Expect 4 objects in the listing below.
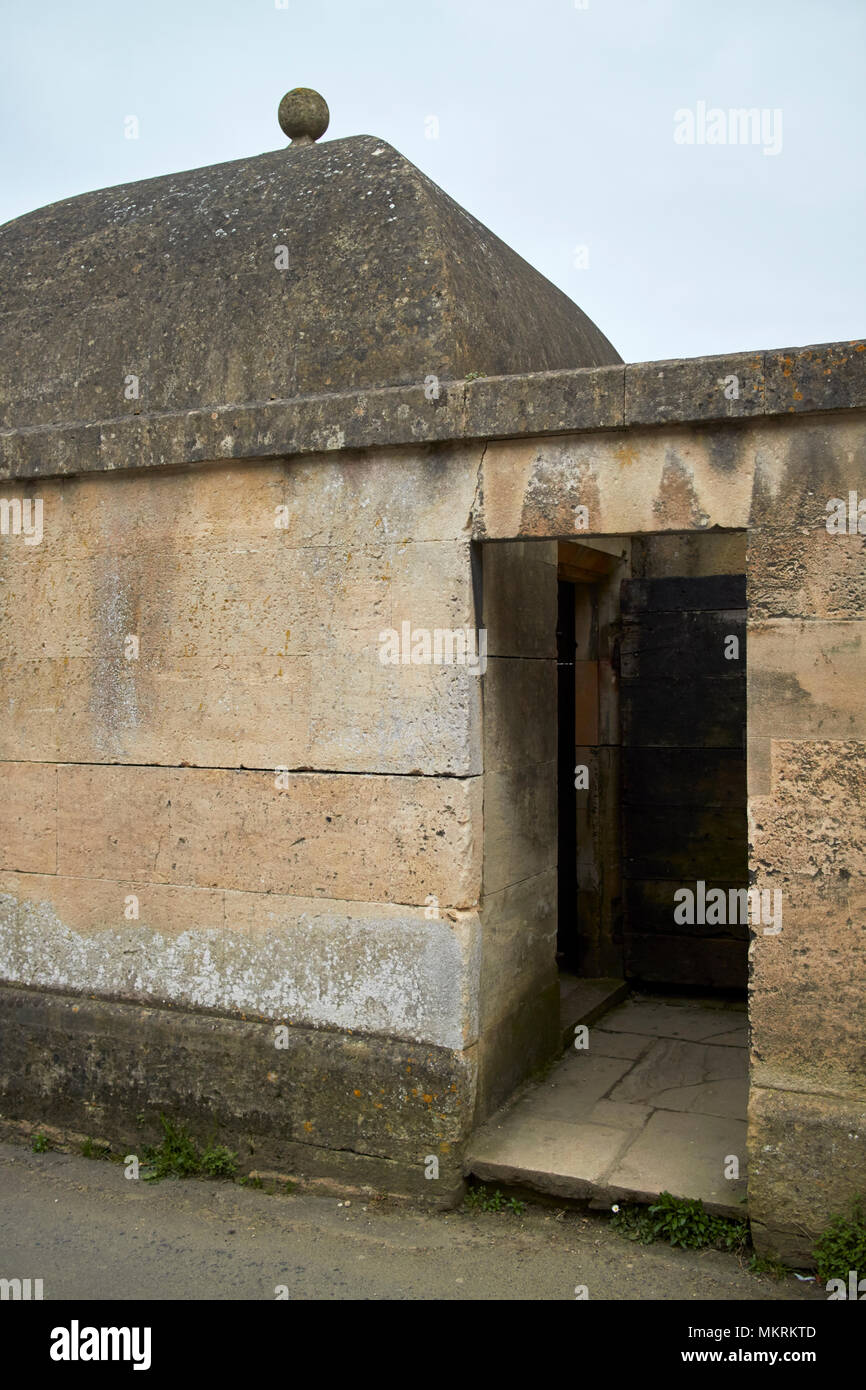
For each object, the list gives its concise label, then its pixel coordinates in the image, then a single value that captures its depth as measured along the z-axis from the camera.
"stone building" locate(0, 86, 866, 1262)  3.86
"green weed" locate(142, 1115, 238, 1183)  4.60
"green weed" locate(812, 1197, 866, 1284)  3.66
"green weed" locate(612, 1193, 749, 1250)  3.95
